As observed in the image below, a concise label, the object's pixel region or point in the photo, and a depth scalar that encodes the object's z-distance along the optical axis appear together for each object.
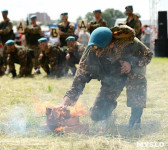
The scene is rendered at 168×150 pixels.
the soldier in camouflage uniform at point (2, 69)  9.71
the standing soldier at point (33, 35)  10.41
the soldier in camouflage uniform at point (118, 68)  3.67
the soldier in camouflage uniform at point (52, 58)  8.97
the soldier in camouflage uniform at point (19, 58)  9.03
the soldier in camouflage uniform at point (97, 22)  9.34
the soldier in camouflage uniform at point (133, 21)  8.84
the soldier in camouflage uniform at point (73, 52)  8.72
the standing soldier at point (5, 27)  10.16
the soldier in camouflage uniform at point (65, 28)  9.80
